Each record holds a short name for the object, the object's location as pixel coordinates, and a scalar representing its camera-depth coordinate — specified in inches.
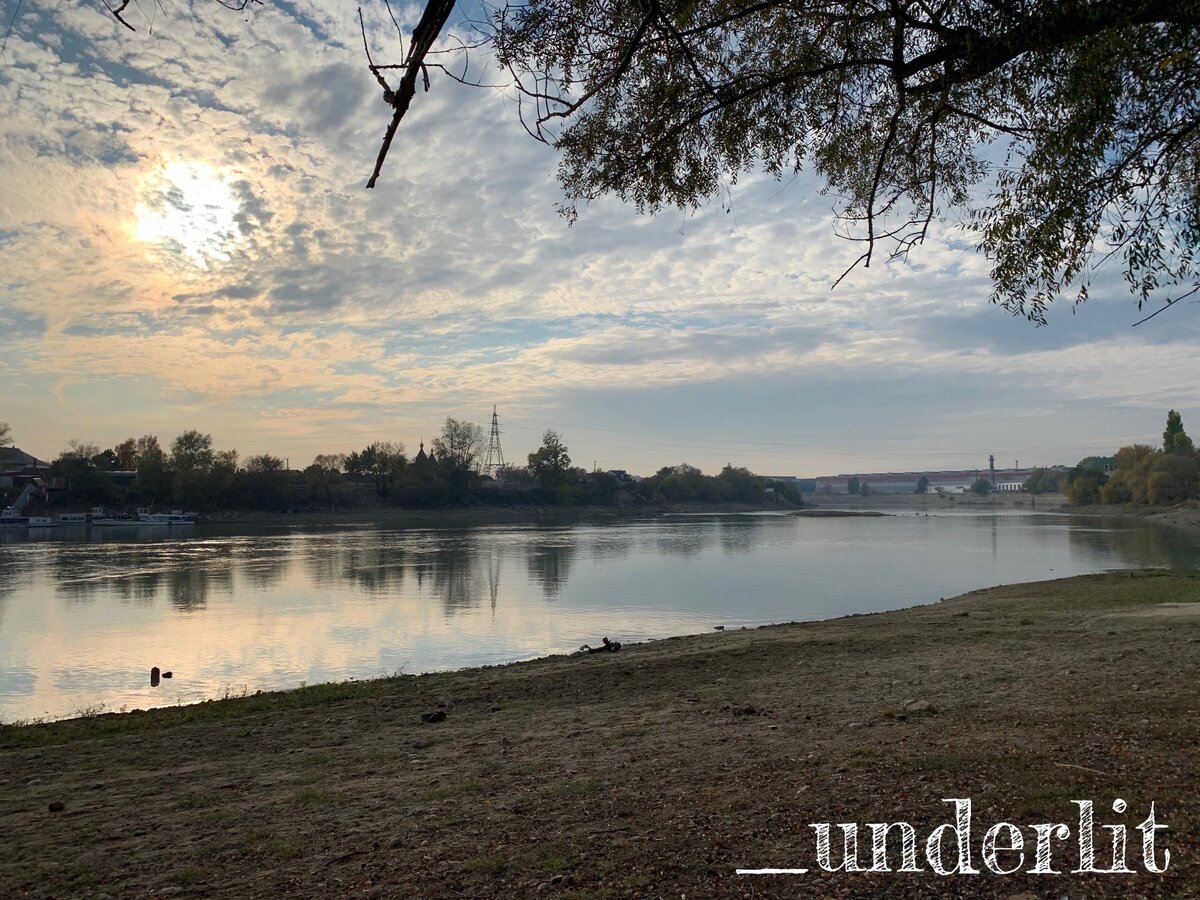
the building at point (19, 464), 3197.3
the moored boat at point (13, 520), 2428.6
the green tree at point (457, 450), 3644.2
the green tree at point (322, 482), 3243.1
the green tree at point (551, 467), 3981.3
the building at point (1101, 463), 4278.1
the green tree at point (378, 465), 3471.0
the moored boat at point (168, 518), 2581.2
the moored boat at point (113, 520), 2573.8
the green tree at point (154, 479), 2856.8
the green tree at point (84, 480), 2783.0
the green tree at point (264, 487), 2984.7
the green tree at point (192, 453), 2920.8
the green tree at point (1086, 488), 3357.5
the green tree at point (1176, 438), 2908.5
